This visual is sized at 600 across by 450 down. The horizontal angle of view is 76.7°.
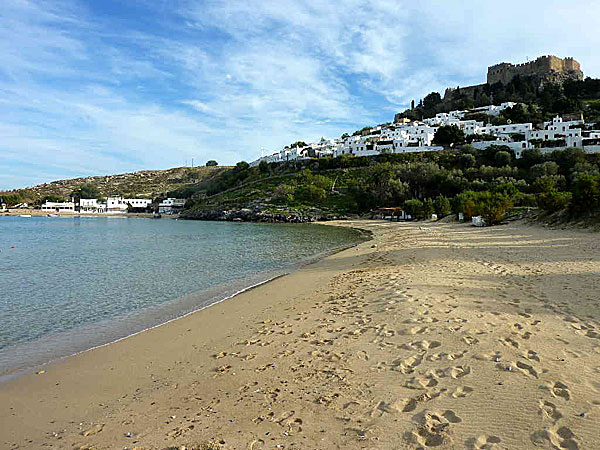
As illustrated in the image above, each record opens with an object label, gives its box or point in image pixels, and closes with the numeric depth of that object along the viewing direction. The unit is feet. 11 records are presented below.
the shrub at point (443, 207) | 173.88
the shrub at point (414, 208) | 185.16
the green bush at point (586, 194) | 83.03
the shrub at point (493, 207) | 115.24
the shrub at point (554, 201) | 101.45
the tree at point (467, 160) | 252.83
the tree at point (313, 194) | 273.13
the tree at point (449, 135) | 306.76
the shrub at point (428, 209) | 180.97
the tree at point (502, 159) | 242.58
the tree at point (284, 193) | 282.52
